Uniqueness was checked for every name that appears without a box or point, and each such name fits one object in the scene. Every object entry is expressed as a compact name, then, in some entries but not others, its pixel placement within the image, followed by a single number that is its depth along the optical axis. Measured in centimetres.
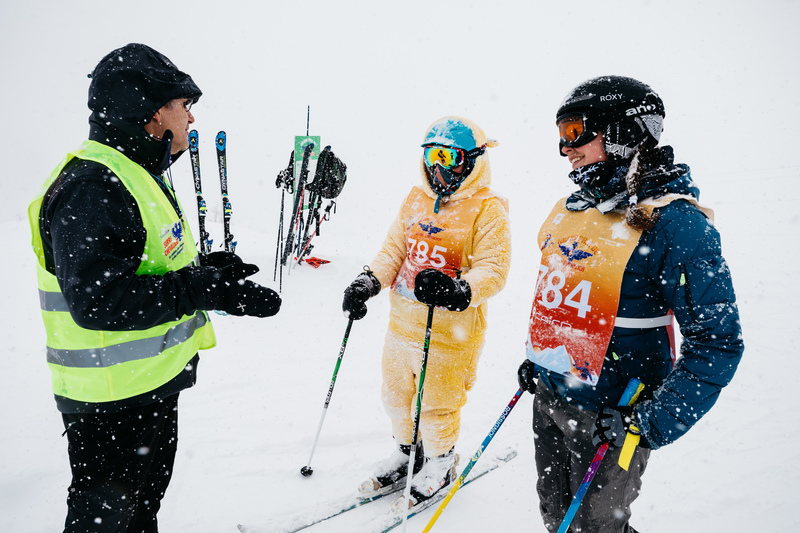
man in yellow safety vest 134
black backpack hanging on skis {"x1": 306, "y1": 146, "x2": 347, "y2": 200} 754
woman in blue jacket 133
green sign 773
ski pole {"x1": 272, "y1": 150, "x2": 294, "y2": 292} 758
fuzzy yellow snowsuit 234
